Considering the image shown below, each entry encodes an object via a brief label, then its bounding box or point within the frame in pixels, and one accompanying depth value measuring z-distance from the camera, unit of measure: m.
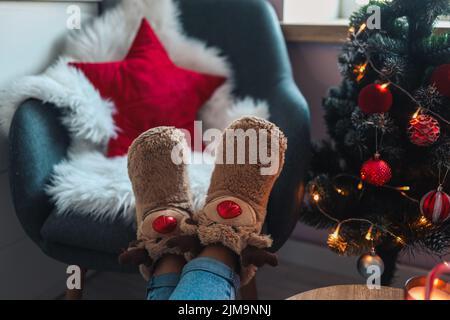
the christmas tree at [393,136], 0.83
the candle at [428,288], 0.51
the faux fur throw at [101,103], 0.96
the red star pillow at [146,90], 1.17
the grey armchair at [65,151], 0.93
